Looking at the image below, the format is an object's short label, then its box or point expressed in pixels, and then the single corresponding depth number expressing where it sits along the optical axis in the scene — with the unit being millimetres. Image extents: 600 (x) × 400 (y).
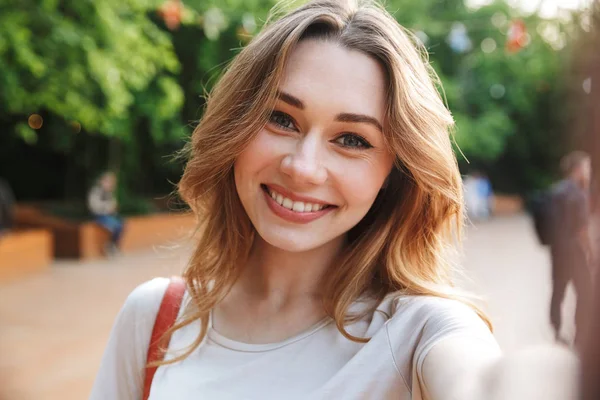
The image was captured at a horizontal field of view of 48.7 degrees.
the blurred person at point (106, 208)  11648
